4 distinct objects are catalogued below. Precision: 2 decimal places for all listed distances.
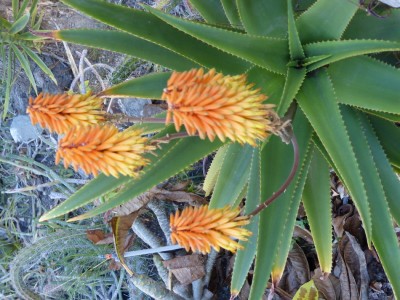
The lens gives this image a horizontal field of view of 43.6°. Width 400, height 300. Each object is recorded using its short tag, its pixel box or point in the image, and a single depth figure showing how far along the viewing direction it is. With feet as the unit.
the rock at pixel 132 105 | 6.82
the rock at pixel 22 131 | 7.95
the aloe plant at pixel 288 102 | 3.16
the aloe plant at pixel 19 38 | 6.22
